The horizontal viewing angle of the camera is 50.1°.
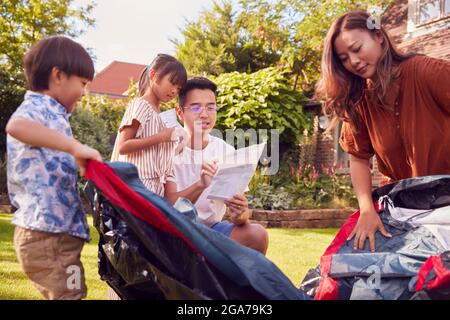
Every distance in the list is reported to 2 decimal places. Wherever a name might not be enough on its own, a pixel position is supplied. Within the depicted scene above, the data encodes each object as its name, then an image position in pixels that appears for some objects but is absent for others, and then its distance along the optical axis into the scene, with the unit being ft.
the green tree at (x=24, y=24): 50.80
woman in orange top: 8.07
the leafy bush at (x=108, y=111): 41.98
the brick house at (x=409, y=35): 34.98
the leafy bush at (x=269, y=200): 27.81
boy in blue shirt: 6.03
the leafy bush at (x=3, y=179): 34.94
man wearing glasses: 8.91
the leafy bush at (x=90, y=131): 37.86
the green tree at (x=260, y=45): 42.53
